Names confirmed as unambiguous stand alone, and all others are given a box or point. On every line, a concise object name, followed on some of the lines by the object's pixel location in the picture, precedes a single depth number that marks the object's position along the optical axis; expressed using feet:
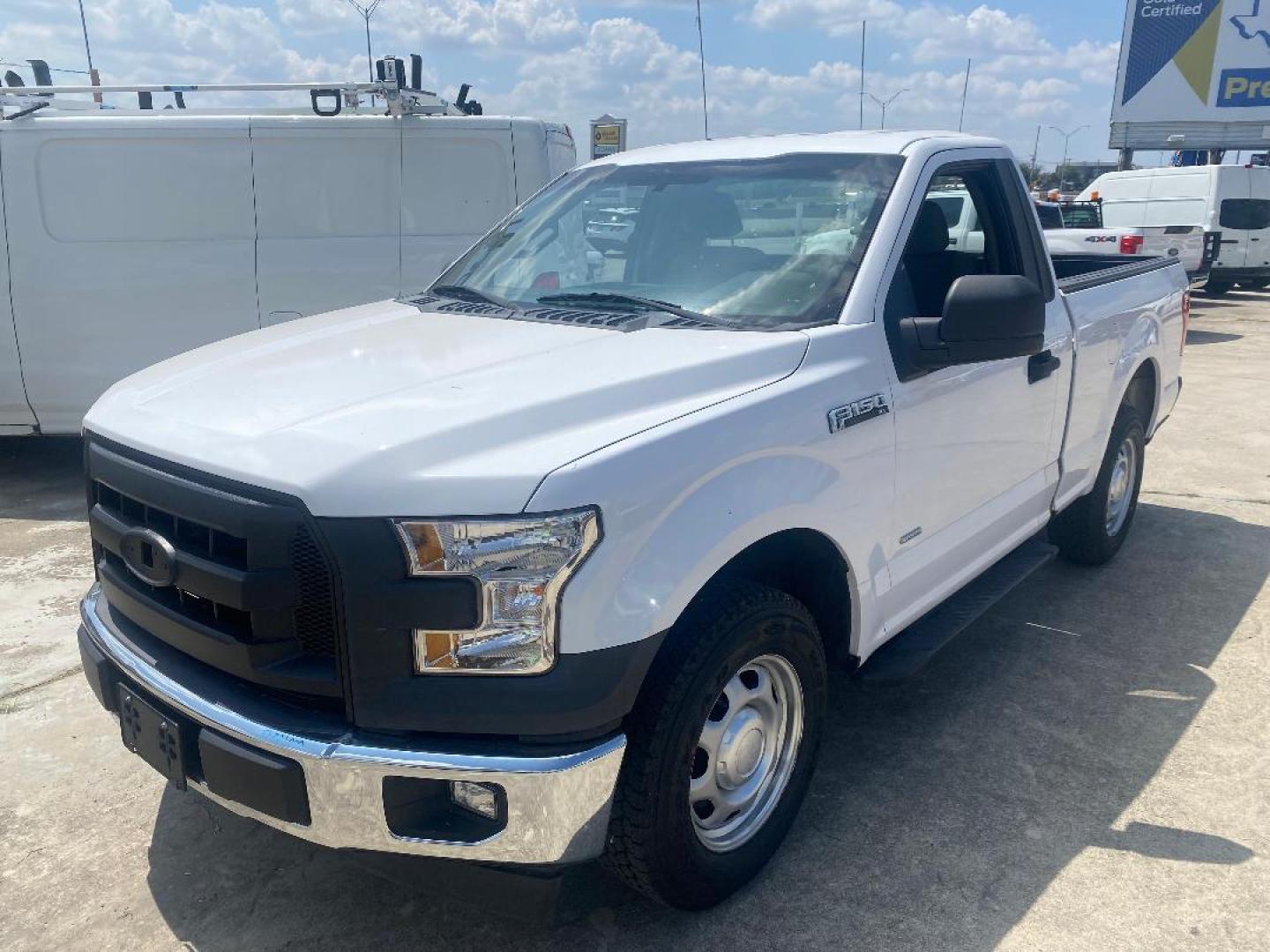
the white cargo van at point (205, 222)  21.48
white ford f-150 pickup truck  6.93
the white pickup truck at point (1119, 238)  44.45
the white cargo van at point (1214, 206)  59.00
